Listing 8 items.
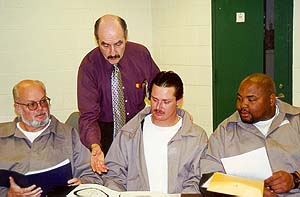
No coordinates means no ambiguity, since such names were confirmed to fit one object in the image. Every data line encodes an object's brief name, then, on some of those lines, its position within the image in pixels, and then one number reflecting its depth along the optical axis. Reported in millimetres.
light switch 3822
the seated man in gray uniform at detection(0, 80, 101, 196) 2404
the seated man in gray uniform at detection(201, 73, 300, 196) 2342
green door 3590
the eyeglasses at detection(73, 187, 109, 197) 1960
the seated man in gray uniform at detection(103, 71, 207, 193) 2365
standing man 2545
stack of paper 1965
